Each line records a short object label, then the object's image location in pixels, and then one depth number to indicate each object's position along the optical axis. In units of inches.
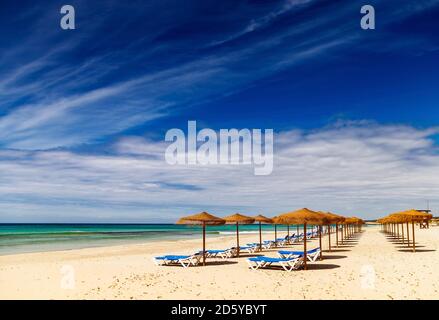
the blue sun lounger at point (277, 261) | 441.0
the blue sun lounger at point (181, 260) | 499.5
